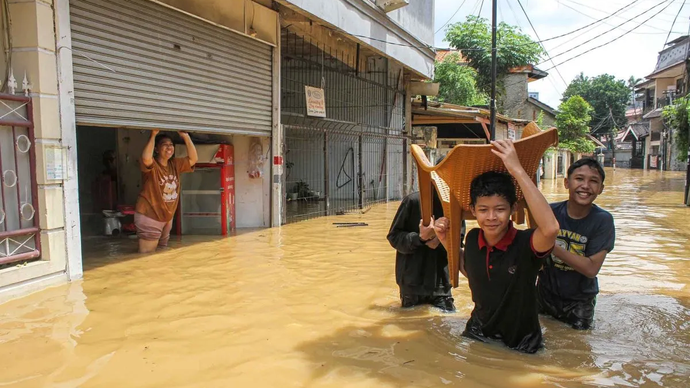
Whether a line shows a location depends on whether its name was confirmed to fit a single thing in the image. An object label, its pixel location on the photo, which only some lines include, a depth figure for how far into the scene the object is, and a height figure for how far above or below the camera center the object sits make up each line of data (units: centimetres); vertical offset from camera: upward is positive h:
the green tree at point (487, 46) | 2816 +661
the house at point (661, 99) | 3856 +542
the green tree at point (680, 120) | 1652 +141
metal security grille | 1328 +69
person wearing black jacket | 371 -81
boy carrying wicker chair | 257 -40
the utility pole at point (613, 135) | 5412 +287
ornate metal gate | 462 -24
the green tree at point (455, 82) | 2555 +411
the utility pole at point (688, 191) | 1439 -86
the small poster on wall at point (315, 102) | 1084 +132
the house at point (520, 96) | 2992 +402
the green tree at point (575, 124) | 3133 +237
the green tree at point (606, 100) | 5509 +687
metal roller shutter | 559 +123
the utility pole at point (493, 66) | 1294 +252
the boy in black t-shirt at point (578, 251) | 335 -61
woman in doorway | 680 -48
